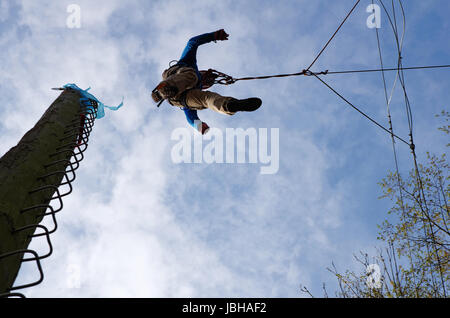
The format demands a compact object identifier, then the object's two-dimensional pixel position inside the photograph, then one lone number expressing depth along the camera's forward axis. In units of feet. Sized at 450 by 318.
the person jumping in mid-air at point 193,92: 12.60
